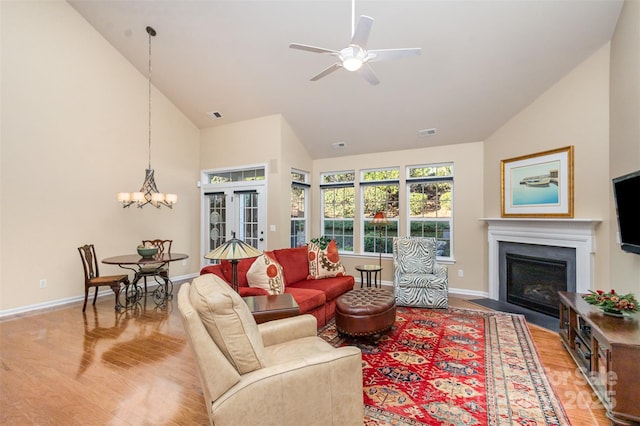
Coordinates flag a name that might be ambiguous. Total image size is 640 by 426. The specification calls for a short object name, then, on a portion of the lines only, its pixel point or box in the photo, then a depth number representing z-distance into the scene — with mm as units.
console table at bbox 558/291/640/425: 1974
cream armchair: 1433
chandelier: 4939
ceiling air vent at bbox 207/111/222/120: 6289
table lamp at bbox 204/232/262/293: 2473
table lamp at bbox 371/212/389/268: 5434
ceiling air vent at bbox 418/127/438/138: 5332
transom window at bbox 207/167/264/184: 6191
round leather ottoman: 3074
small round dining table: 4535
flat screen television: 2715
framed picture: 4088
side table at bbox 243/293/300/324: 2586
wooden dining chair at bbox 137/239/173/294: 4845
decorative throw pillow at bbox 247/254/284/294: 3369
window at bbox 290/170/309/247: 6352
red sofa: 3395
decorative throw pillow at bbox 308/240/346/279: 4434
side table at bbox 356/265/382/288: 4859
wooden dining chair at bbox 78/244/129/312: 4402
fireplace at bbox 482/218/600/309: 3838
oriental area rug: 2086
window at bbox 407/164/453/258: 5676
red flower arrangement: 2461
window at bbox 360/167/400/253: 6141
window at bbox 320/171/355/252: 6555
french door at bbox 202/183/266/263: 6098
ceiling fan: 2472
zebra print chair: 4488
